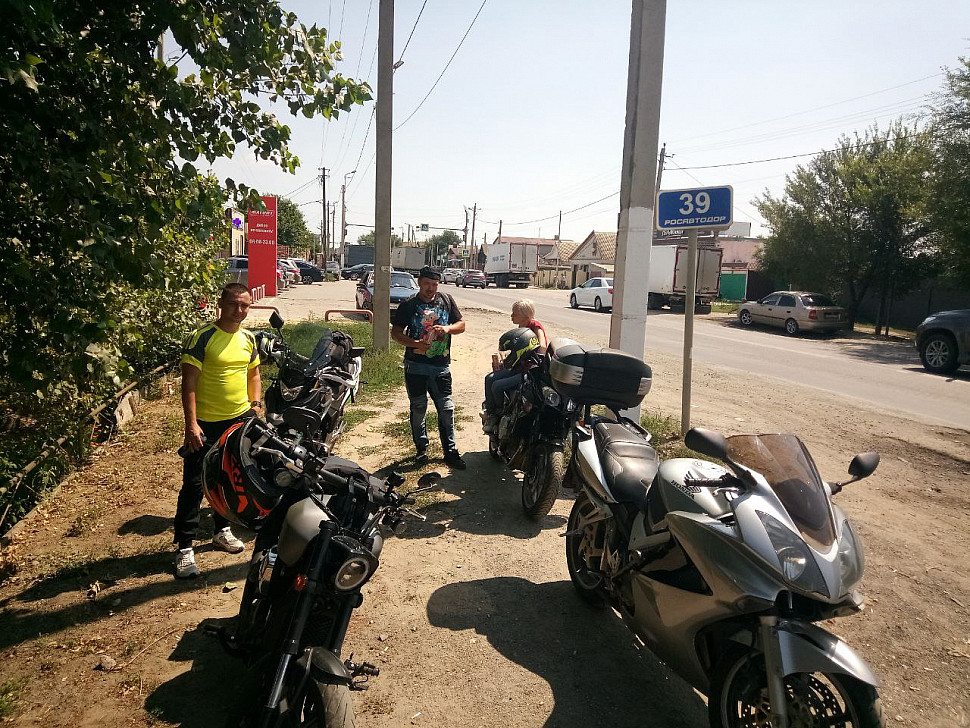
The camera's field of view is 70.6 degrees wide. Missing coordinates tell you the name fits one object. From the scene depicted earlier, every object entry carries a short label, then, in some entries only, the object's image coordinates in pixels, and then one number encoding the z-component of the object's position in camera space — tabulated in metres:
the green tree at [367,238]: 128.27
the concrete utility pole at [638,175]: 6.65
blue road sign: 7.12
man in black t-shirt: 6.41
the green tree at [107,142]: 3.17
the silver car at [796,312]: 23.30
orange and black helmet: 3.68
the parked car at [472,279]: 54.19
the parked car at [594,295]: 31.56
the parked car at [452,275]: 60.19
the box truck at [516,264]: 52.16
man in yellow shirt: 4.47
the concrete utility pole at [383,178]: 13.28
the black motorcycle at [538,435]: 5.26
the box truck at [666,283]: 32.44
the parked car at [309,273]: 51.38
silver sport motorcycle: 2.43
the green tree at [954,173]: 18.91
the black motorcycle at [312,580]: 2.46
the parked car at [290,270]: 41.91
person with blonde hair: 6.44
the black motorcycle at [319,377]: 5.57
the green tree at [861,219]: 24.31
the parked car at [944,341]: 14.55
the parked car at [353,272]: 57.78
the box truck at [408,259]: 61.41
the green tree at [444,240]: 130.32
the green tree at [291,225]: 73.16
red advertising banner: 17.44
